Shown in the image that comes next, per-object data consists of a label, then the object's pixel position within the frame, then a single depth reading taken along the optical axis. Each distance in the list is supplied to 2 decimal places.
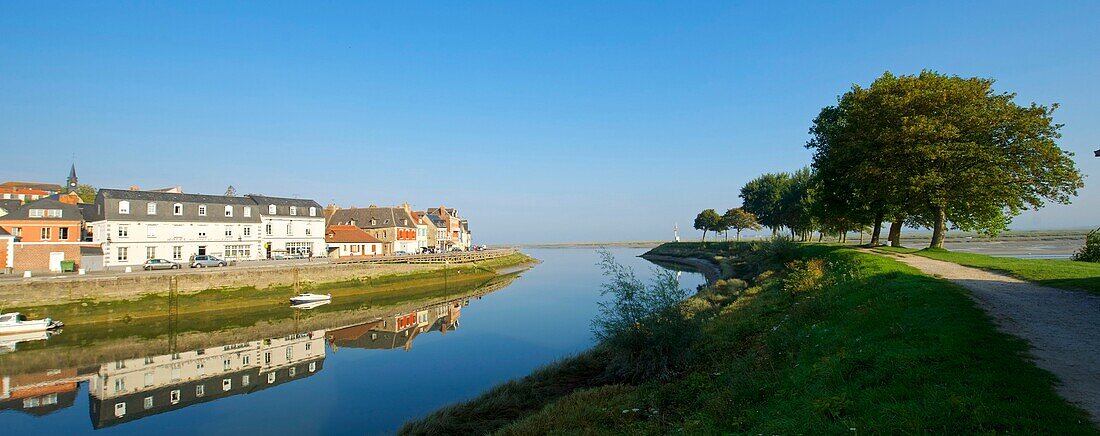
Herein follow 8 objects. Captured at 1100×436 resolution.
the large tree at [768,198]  72.56
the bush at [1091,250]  24.97
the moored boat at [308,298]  41.97
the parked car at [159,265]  45.16
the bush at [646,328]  14.83
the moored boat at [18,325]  29.30
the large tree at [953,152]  27.51
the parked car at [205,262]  48.28
